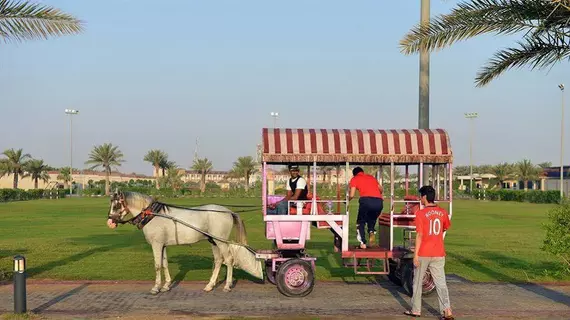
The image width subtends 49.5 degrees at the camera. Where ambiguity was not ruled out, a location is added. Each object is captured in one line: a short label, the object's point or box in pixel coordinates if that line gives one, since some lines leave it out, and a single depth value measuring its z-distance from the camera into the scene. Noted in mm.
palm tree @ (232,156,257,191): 104000
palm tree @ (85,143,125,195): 106875
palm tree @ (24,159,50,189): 104375
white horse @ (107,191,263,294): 11969
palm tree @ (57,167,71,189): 125688
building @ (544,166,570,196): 92012
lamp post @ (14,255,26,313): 9367
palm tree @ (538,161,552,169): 119706
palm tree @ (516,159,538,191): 101875
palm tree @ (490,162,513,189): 106938
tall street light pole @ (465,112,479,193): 102581
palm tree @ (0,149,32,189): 98000
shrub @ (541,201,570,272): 12508
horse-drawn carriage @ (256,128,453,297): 11531
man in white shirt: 11906
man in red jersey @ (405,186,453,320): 9375
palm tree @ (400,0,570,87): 12867
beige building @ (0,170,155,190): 132350
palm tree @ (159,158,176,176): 112681
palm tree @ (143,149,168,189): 109938
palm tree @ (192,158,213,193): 110188
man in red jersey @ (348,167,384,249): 11867
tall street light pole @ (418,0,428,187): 12734
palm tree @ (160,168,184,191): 104006
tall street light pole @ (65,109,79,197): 99375
